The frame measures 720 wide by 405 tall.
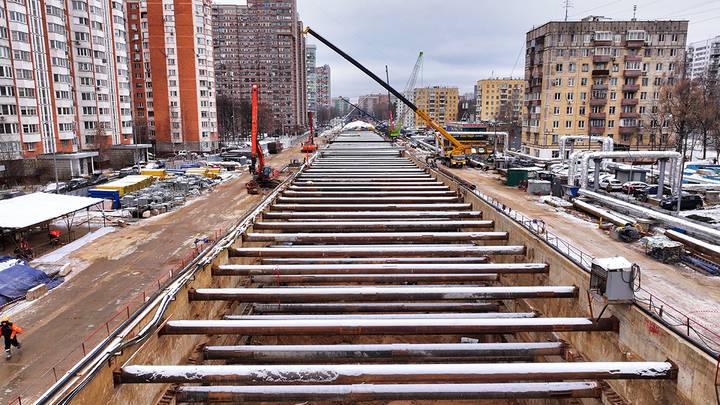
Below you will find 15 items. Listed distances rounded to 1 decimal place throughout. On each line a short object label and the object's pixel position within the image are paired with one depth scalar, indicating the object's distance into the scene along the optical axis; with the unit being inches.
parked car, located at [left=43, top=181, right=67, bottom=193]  1801.4
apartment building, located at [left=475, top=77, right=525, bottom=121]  7293.3
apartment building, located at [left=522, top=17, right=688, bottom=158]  2817.4
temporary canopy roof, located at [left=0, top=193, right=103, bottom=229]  1095.6
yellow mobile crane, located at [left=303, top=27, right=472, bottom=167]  1421.0
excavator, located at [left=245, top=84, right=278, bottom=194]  1958.2
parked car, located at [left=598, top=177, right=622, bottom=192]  1690.5
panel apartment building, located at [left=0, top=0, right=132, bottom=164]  2084.2
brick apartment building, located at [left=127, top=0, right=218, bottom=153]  3353.8
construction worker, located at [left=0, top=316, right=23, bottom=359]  631.2
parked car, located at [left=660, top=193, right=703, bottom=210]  1357.4
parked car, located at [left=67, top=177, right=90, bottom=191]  1913.1
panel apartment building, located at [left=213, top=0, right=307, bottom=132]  6353.3
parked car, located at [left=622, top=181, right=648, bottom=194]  1614.2
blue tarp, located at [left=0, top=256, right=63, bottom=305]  864.9
